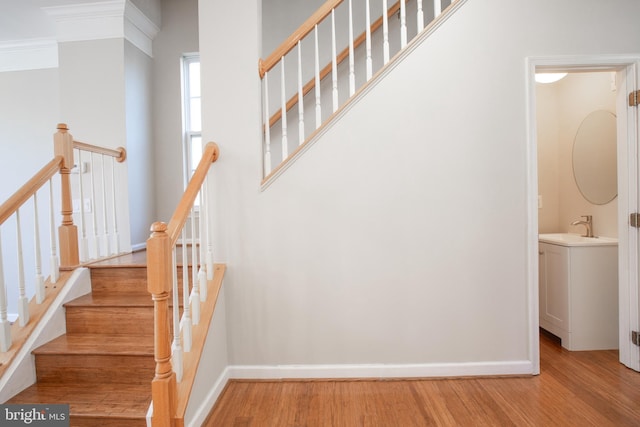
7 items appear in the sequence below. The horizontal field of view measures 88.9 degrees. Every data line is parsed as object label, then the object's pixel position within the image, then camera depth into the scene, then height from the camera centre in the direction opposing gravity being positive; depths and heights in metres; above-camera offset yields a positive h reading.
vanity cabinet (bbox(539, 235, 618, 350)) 2.55 -0.78
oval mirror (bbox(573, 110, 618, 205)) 2.75 +0.34
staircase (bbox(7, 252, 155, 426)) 1.63 -0.82
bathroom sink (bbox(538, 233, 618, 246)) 2.54 -0.36
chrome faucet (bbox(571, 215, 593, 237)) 2.90 -0.25
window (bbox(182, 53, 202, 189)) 3.56 +1.04
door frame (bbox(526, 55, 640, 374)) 2.19 +0.04
